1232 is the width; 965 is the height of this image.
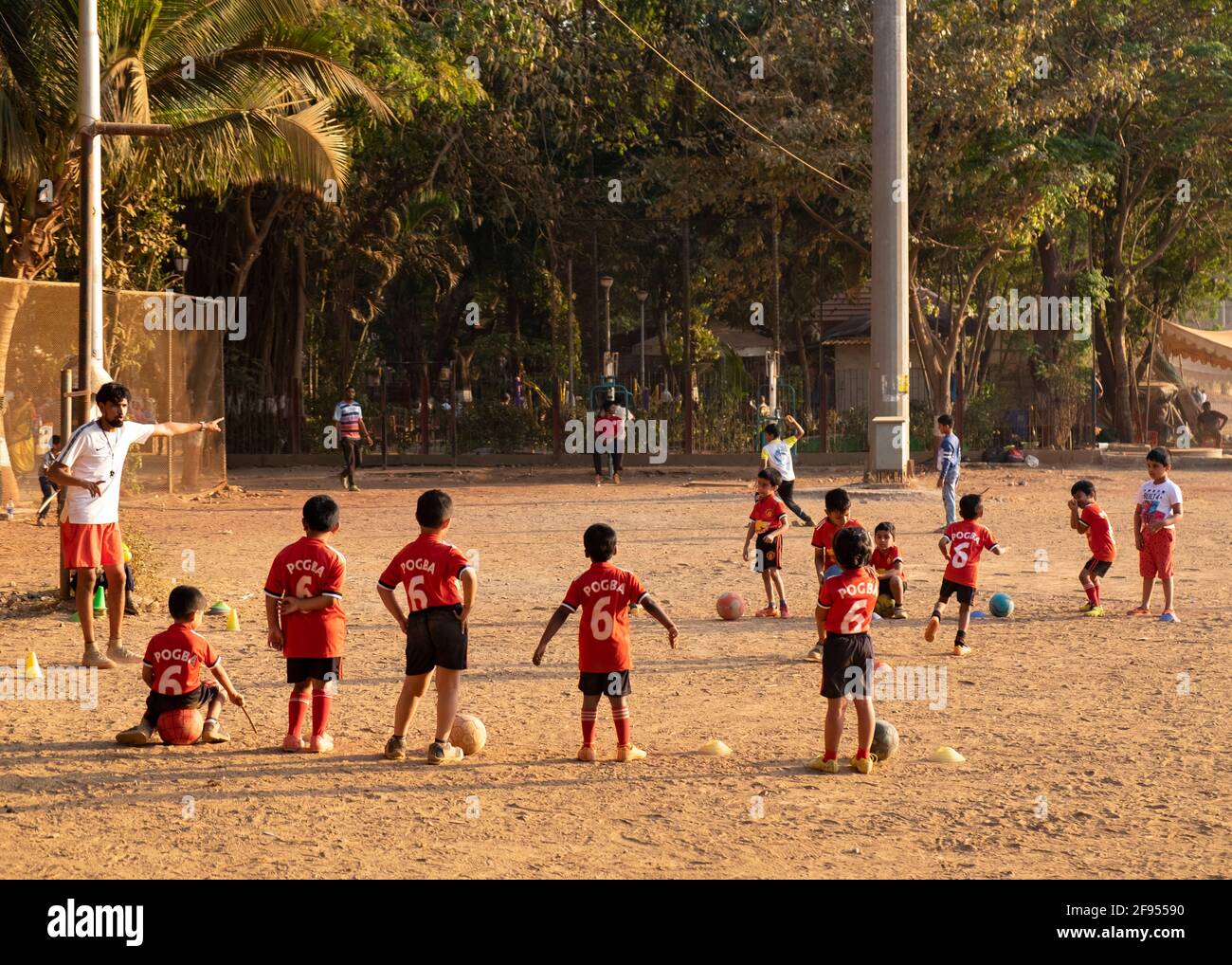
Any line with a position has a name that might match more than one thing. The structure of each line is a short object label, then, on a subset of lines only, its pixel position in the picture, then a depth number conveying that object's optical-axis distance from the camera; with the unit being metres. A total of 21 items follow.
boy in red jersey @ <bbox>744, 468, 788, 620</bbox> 12.22
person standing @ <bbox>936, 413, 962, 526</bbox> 18.55
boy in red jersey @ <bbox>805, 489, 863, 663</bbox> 10.16
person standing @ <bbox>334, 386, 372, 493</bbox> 25.92
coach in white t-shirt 9.83
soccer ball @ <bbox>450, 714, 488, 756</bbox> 7.92
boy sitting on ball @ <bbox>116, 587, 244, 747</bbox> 7.99
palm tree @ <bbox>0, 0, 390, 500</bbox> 18.59
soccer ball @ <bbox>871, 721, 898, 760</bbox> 7.77
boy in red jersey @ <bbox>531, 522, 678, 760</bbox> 7.80
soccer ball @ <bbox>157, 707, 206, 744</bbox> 8.05
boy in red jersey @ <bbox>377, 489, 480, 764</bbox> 7.61
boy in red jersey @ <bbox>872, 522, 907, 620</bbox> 10.45
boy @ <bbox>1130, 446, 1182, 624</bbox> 12.41
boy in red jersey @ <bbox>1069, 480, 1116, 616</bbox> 12.66
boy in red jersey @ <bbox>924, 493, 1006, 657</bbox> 11.13
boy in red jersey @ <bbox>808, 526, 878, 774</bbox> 7.61
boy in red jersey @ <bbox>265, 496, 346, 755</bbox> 7.70
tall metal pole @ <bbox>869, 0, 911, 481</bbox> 24.17
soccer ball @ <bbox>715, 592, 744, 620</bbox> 12.32
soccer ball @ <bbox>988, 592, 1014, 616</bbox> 12.62
